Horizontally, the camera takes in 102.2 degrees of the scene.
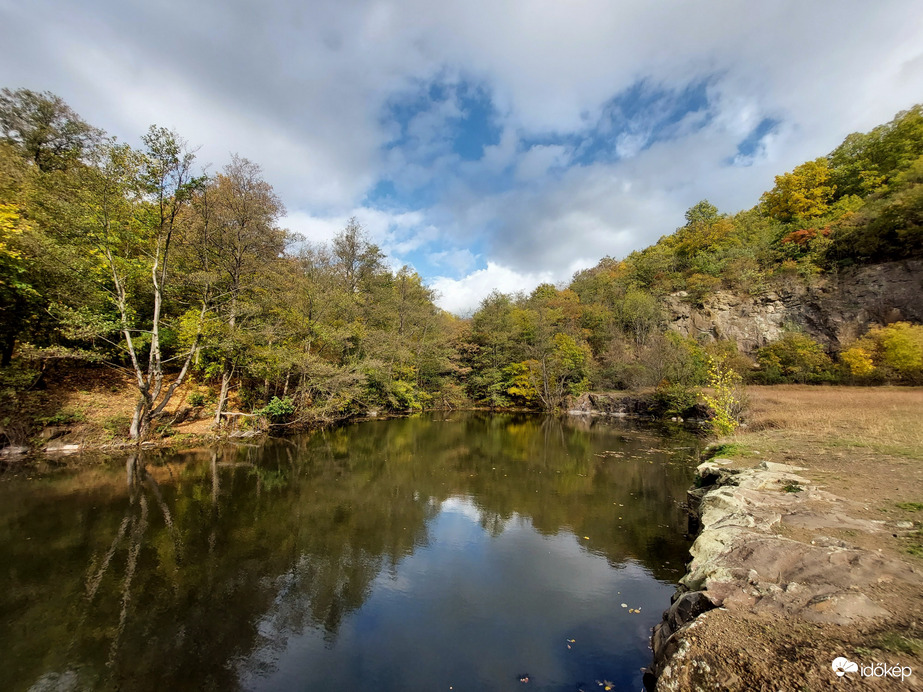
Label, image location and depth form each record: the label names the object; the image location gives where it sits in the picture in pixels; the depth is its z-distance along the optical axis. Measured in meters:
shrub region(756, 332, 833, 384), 26.00
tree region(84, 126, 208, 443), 12.49
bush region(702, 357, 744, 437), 13.52
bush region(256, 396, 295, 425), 17.06
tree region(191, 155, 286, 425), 16.22
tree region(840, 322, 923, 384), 20.84
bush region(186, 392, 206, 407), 16.67
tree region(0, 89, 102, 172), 17.88
